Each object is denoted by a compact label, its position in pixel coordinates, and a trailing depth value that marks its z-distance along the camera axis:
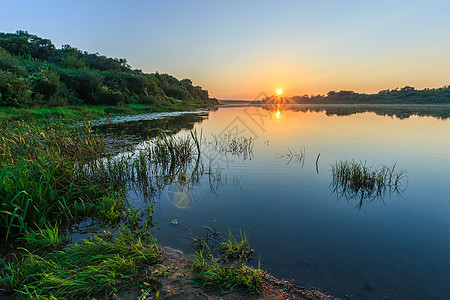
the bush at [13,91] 20.19
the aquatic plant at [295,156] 10.38
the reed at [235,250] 3.81
